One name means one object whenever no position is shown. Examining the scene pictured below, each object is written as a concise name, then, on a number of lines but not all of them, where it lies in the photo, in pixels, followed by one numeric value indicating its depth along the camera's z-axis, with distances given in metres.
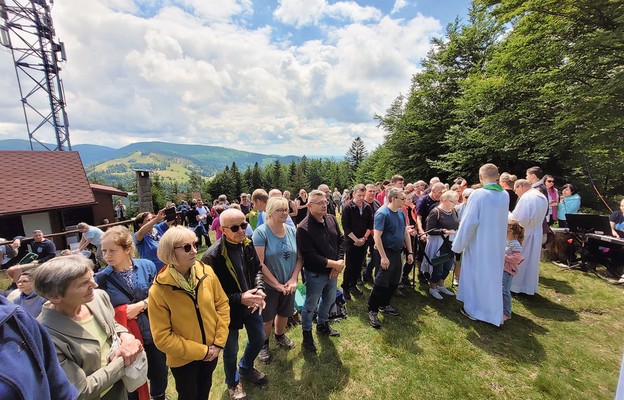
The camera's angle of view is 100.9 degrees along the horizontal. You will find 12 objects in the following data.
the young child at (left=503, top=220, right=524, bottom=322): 4.36
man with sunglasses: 2.71
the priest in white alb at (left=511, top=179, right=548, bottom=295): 4.99
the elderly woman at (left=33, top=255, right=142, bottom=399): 1.61
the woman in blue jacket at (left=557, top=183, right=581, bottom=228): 7.89
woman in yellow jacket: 2.13
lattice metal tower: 16.22
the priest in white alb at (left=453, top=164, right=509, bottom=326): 4.12
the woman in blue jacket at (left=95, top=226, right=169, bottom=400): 2.52
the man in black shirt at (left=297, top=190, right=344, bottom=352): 3.47
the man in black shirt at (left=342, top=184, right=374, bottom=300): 5.19
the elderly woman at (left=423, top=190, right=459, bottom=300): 5.07
